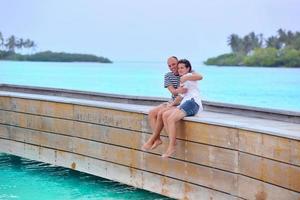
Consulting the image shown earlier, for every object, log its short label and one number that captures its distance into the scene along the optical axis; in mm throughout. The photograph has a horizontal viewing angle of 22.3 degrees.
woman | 9297
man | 9539
